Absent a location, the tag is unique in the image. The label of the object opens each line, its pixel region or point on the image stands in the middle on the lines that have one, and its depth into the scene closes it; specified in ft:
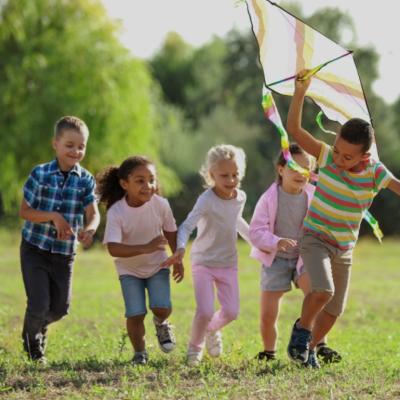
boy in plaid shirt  43.85
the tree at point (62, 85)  155.12
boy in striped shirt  39.11
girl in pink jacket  44.44
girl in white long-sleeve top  44.06
